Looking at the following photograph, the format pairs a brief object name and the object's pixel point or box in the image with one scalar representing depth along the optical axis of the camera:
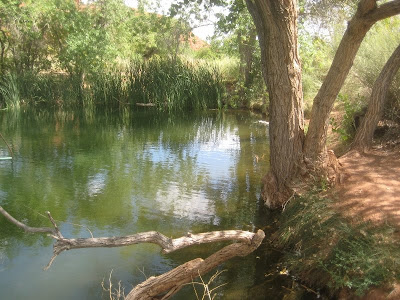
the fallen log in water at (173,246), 3.01
